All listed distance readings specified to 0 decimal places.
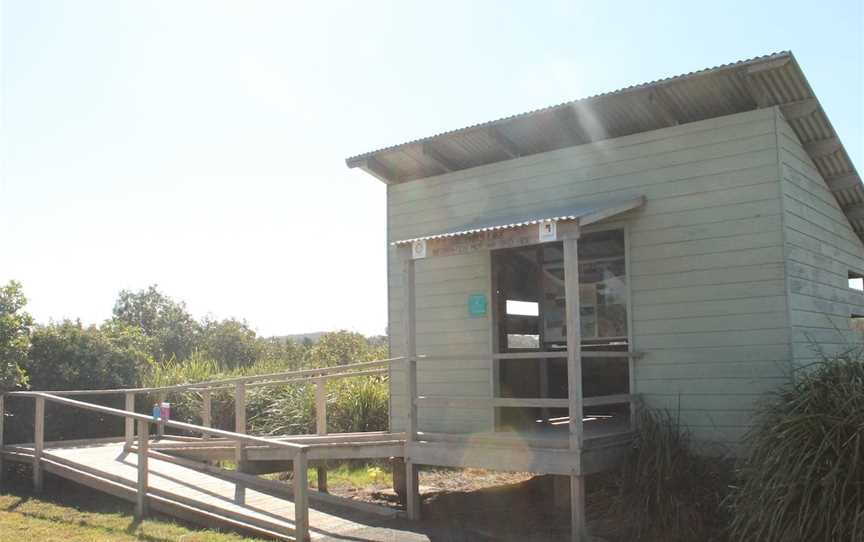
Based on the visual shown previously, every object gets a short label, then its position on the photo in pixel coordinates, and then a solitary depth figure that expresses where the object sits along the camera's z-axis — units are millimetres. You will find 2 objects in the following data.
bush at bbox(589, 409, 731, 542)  6973
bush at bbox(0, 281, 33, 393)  10492
